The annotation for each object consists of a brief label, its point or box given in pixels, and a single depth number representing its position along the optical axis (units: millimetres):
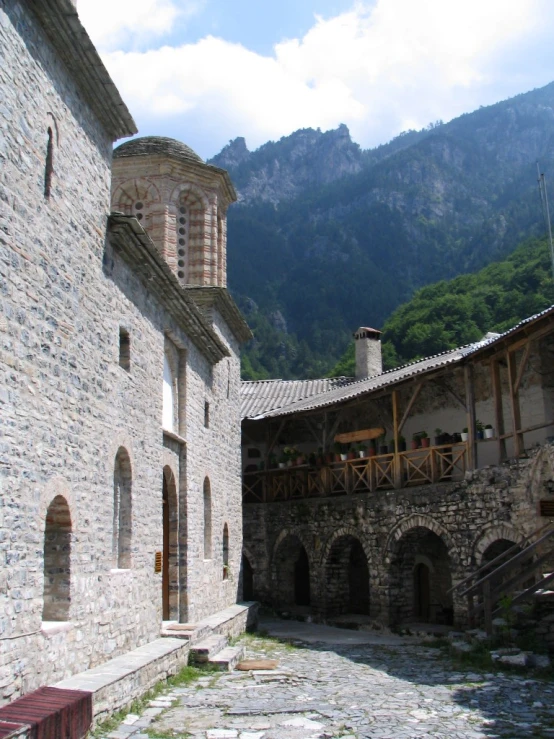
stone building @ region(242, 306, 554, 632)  13828
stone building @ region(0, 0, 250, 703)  6633
